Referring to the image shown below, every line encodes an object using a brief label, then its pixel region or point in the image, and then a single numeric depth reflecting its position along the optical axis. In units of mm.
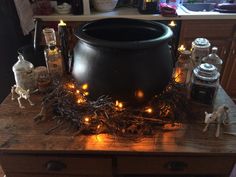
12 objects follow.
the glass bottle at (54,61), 993
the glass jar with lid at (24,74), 911
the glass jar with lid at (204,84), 830
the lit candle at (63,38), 944
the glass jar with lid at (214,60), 946
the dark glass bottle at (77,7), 1842
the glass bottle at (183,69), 1015
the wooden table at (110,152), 717
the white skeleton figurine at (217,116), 781
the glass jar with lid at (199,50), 999
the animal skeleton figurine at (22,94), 895
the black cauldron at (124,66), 713
